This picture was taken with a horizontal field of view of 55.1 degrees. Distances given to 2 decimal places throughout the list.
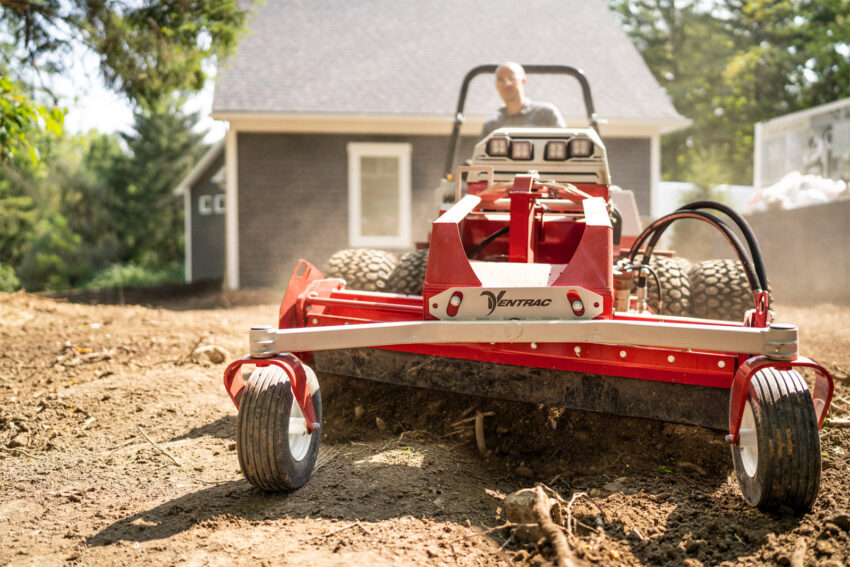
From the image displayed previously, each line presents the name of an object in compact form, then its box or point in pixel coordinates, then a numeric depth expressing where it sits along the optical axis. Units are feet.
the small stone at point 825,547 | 8.61
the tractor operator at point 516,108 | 19.07
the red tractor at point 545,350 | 9.50
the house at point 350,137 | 45.98
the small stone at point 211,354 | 20.48
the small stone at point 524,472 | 12.32
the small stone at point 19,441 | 14.74
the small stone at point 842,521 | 9.07
